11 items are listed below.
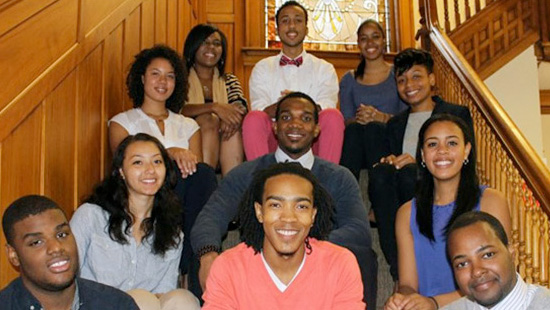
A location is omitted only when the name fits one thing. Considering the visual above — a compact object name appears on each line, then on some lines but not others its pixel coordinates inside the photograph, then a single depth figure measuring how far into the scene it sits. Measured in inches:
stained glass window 269.9
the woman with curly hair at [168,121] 128.7
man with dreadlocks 90.5
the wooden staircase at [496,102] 117.1
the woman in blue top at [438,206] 109.4
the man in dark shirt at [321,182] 106.0
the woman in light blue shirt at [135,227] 106.2
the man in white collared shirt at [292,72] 172.9
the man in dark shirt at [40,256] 82.0
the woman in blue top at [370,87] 162.4
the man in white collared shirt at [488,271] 82.2
